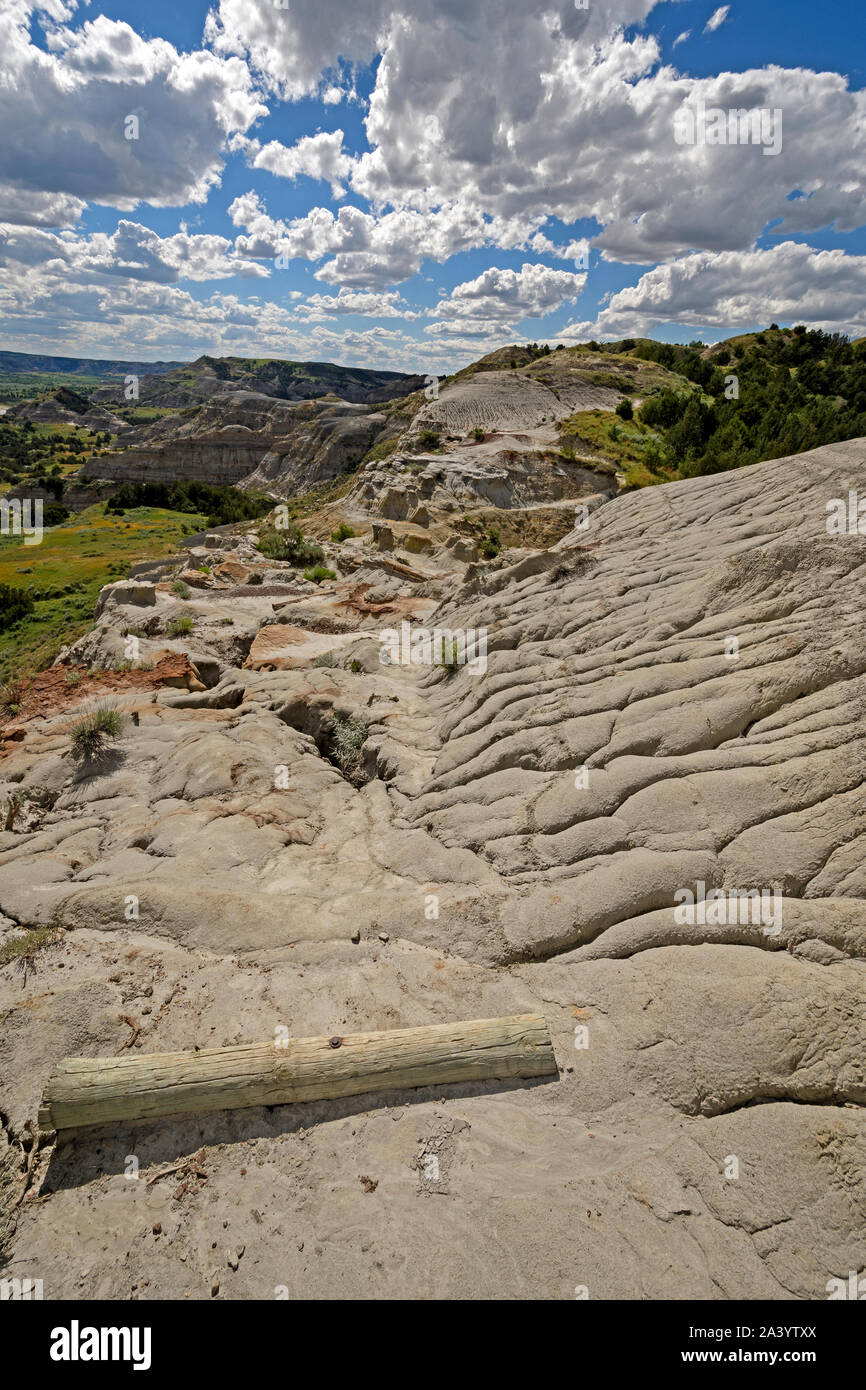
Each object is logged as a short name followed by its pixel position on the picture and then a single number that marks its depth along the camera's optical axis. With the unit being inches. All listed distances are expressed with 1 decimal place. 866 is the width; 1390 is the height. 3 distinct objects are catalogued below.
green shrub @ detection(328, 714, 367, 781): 403.5
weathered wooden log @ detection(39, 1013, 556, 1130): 185.0
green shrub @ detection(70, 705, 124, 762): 385.7
